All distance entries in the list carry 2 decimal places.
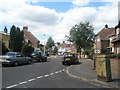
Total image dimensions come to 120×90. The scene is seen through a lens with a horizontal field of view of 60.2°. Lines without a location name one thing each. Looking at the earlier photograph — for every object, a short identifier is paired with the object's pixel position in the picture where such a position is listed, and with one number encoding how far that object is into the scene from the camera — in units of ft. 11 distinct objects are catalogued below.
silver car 36.65
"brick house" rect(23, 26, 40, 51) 123.55
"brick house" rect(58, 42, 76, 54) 275.84
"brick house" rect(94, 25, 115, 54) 95.65
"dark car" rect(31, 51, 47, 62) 55.42
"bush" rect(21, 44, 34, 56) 53.38
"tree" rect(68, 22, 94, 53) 97.10
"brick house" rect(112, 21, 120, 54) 51.01
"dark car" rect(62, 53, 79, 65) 44.44
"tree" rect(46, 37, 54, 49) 219.04
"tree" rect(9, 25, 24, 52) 61.19
